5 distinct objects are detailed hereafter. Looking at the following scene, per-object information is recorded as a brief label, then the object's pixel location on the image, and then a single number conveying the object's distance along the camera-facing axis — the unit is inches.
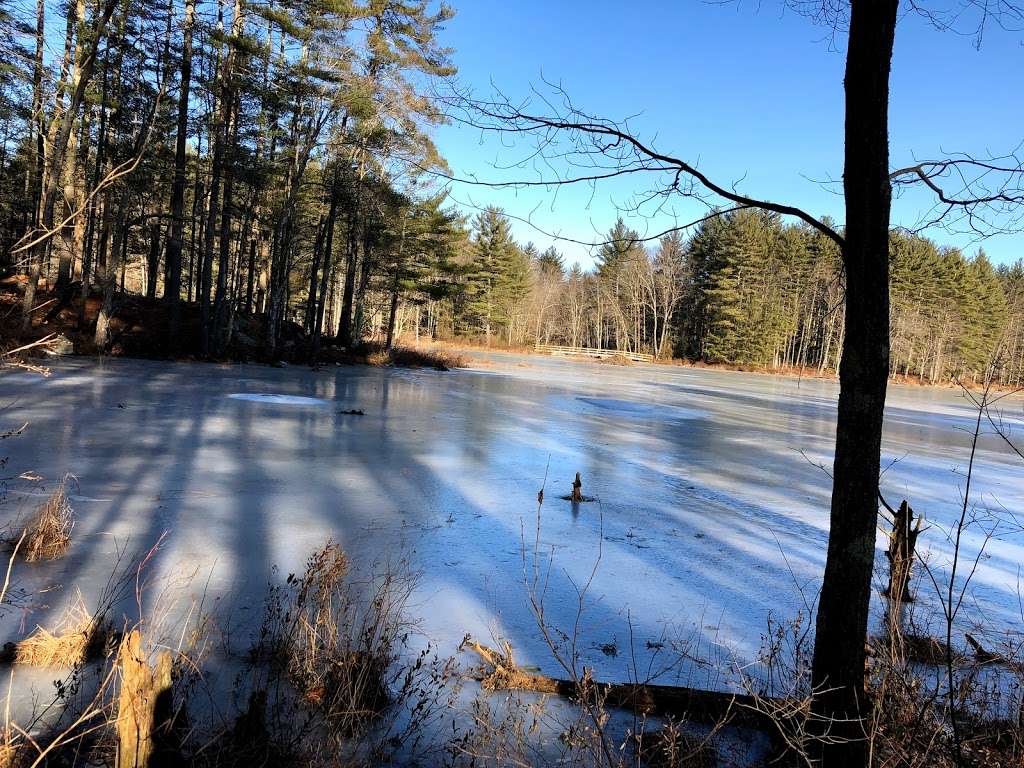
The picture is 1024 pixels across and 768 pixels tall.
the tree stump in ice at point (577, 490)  267.7
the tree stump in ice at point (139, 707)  74.9
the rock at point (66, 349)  681.7
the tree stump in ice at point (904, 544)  158.0
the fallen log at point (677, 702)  114.0
